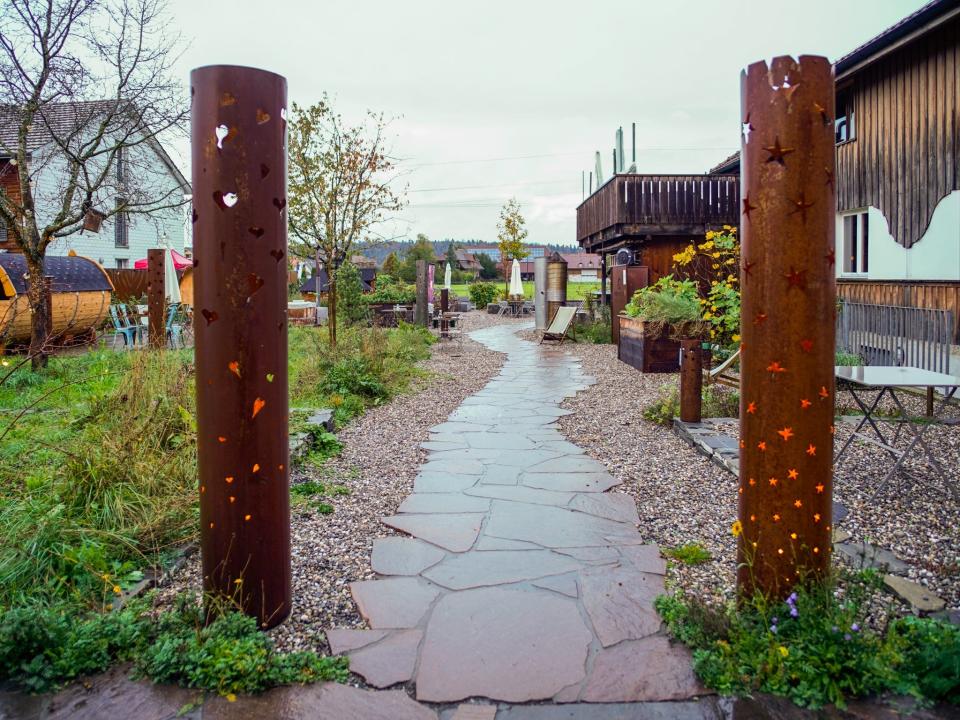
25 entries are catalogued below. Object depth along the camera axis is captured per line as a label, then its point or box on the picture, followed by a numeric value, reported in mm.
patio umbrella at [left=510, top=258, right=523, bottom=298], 31344
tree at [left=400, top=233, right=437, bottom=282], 66419
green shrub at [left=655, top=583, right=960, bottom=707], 2271
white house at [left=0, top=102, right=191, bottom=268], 10656
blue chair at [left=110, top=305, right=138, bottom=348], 13569
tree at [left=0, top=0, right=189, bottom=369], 9516
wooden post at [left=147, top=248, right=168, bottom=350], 10442
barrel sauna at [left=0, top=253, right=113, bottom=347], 12766
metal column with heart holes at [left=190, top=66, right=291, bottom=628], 2484
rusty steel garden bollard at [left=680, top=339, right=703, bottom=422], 6328
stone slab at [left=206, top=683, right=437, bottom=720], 2260
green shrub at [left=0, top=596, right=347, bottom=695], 2404
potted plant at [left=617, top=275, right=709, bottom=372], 10180
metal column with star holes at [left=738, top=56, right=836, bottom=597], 2484
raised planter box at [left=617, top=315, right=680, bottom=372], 10406
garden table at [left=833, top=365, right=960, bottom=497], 4180
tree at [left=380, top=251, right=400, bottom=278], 49625
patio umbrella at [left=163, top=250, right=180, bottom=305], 15164
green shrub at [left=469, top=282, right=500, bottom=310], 33781
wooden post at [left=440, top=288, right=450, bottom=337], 18334
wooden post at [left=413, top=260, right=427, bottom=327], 18672
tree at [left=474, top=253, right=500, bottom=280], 86250
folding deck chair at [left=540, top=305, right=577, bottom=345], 16656
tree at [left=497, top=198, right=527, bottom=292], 42969
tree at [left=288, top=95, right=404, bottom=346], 12328
